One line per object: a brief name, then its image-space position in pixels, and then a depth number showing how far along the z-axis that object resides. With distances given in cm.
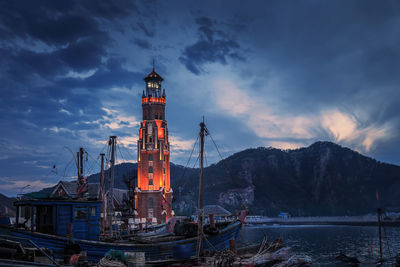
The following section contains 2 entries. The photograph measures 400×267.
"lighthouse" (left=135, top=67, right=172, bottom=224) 9500
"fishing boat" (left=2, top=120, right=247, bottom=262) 2797
